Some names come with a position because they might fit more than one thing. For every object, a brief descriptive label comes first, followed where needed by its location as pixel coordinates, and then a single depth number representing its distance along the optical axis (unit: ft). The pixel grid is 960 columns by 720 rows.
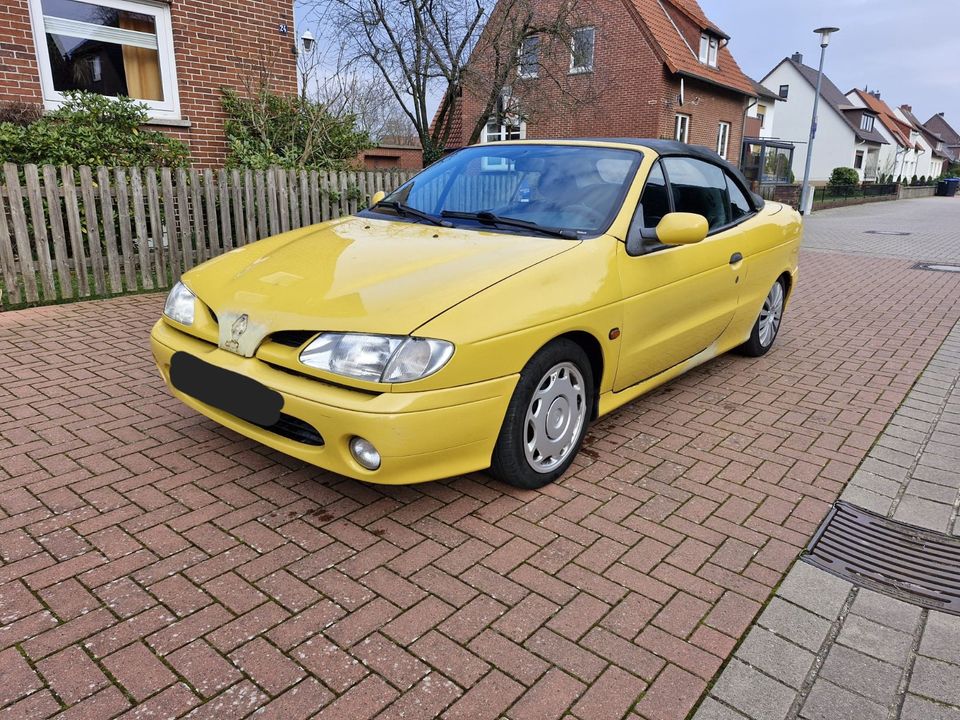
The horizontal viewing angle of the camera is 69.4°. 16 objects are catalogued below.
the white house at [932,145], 251.80
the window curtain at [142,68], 30.25
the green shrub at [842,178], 116.06
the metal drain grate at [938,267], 36.74
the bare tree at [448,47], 47.21
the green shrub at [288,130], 32.37
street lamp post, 68.85
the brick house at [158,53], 26.73
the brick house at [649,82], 78.69
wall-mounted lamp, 36.97
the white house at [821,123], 163.94
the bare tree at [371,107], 35.09
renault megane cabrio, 8.98
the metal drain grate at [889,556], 9.04
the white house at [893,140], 189.88
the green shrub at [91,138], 22.71
